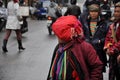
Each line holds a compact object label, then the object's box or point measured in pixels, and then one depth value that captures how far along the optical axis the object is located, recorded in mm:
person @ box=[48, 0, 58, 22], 21688
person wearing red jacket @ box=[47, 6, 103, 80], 4363
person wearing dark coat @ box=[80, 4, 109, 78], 6992
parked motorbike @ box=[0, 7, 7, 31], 23386
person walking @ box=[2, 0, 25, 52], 13578
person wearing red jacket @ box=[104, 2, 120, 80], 6168
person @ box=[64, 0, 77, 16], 13000
